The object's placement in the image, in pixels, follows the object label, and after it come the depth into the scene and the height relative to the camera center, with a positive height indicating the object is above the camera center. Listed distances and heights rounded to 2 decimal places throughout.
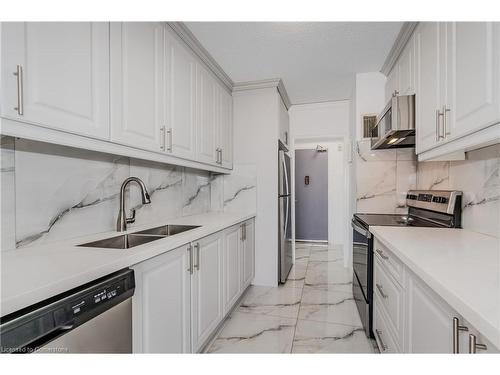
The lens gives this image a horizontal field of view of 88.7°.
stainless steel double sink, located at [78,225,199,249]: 1.46 -0.34
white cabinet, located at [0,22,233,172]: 0.94 +0.48
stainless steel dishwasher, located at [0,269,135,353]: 0.67 -0.41
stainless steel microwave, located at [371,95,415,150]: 1.84 +0.48
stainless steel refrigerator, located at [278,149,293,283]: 3.00 -0.41
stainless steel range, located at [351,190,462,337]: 1.79 -0.32
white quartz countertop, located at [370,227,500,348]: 0.64 -0.30
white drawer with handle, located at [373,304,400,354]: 1.42 -0.92
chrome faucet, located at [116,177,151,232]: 1.67 -0.11
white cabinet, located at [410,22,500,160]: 1.03 +0.49
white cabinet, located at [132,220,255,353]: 1.16 -0.64
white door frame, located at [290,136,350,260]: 5.22 -0.26
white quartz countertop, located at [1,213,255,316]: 0.71 -0.30
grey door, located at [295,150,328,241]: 5.36 -0.22
